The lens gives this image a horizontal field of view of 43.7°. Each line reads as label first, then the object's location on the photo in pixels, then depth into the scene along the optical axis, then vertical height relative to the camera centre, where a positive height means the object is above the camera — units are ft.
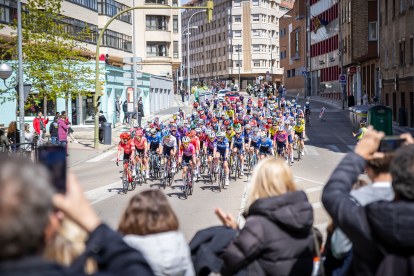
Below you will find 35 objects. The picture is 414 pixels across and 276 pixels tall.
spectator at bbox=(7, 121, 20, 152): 62.25 -2.62
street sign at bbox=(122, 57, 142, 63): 83.13 +8.84
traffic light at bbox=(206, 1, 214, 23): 69.10 +13.72
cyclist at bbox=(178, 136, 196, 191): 49.87 -3.96
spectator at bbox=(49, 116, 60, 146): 77.87 -2.80
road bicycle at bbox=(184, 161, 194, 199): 46.80 -6.47
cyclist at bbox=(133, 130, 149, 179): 55.21 -3.74
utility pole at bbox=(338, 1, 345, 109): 158.81 +6.92
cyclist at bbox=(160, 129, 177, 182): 56.75 -3.60
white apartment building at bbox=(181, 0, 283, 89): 393.09 +54.98
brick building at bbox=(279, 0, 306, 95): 275.59 +36.73
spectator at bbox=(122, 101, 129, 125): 129.06 -0.33
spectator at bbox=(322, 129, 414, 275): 8.89 -1.91
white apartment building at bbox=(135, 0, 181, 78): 213.87 +30.63
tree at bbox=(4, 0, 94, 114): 92.73 +10.71
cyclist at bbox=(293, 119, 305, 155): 76.67 -3.00
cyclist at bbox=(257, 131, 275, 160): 61.21 -4.12
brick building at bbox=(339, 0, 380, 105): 143.95 +19.39
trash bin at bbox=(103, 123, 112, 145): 97.55 -4.19
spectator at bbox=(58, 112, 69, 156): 76.28 -2.90
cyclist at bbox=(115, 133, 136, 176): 51.06 -3.32
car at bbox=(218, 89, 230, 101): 198.91 +6.76
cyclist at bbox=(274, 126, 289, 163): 66.44 -3.74
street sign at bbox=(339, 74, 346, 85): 147.74 +8.69
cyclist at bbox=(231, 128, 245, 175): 60.63 -3.72
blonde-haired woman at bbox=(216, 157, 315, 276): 11.41 -2.65
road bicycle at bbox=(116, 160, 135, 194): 49.24 -6.21
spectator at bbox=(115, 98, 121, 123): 127.65 +1.42
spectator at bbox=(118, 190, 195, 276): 10.89 -2.54
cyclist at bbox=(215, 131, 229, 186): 54.13 -3.67
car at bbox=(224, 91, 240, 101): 192.99 +5.86
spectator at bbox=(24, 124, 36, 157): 73.28 -3.22
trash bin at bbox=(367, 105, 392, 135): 69.41 -1.09
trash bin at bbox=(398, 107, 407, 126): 109.70 -1.55
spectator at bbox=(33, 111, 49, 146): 83.30 -2.28
